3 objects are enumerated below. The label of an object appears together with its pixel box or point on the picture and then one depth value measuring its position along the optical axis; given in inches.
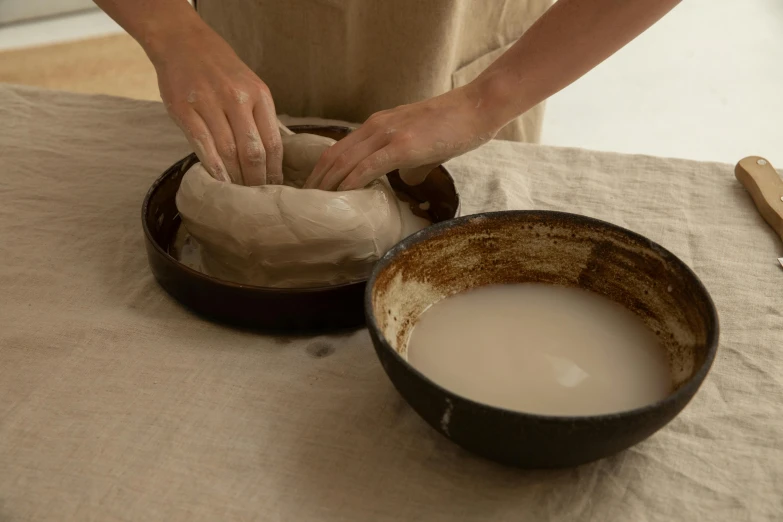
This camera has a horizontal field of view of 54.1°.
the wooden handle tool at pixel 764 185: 33.5
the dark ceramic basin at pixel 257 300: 26.3
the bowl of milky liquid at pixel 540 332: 20.0
